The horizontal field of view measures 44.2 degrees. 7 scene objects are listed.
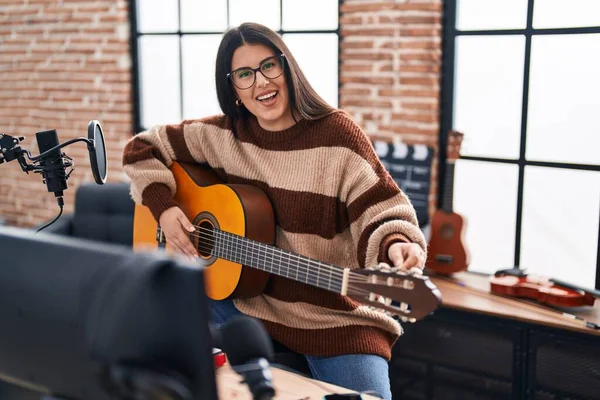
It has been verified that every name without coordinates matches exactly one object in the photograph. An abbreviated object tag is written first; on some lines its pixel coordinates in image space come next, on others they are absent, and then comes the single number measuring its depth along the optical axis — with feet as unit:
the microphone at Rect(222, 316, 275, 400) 3.28
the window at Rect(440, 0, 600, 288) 9.26
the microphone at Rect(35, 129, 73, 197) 5.60
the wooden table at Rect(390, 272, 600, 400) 8.26
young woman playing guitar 6.10
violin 8.41
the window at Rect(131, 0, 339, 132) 11.36
